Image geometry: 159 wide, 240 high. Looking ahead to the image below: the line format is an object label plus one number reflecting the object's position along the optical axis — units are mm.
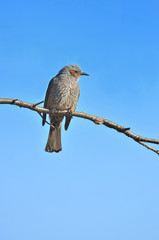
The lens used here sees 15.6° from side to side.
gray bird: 12766
